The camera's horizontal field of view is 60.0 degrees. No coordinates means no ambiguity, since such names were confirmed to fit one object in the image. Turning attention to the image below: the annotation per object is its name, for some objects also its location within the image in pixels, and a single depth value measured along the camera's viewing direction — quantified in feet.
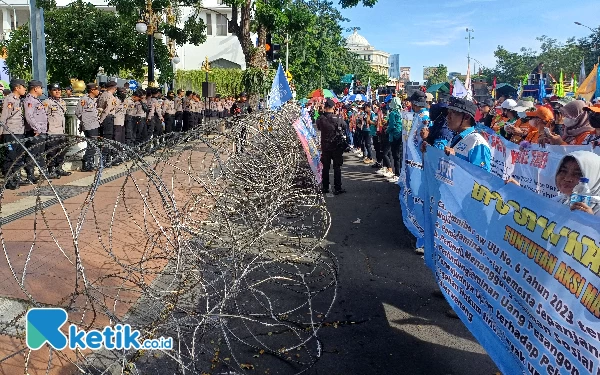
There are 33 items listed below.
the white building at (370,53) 542.57
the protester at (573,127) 19.57
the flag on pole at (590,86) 44.94
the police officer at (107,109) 40.29
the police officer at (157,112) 53.98
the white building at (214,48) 179.01
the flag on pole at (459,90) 57.00
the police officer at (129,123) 46.26
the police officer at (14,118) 29.78
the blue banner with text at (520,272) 7.91
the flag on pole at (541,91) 58.18
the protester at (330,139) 33.63
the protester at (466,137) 15.15
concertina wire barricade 11.27
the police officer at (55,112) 33.37
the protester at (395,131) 38.86
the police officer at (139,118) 50.11
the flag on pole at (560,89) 59.56
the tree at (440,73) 372.17
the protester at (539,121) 21.61
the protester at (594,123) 17.72
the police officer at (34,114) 31.09
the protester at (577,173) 10.90
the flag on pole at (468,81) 67.15
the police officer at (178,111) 63.57
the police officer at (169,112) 58.62
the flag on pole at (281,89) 45.52
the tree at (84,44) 59.82
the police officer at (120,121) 41.86
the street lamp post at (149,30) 52.54
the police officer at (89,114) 37.68
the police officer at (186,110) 65.03
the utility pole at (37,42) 37.76
